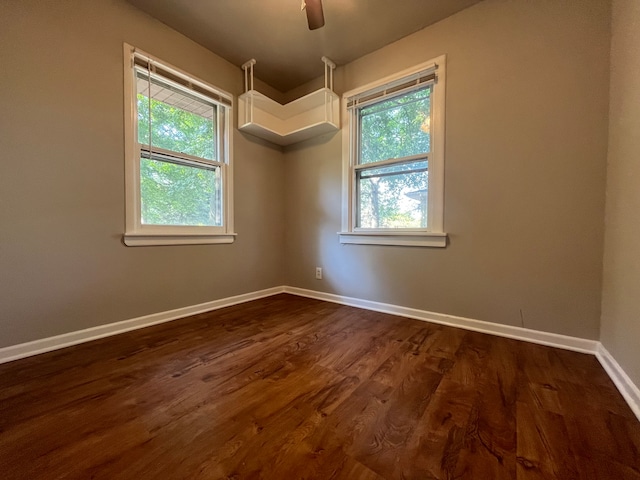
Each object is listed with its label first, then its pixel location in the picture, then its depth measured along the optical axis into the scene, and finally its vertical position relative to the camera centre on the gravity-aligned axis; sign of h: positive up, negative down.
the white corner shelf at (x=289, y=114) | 2.69 +1.33
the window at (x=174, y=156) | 2.03 +0.67
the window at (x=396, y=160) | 2.20 +0.69
